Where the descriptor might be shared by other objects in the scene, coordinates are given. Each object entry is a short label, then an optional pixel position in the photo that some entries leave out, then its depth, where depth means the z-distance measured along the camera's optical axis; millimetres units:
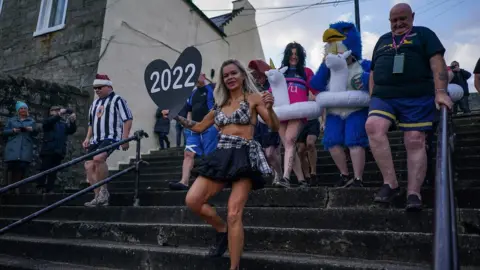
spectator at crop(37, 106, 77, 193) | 6539
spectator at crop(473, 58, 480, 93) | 4898
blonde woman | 2639
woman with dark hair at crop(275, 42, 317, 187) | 4273
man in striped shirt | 4922
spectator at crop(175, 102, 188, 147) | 11417
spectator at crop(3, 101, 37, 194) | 6336
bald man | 2998
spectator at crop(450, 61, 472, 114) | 9656
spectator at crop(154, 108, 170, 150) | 11227
